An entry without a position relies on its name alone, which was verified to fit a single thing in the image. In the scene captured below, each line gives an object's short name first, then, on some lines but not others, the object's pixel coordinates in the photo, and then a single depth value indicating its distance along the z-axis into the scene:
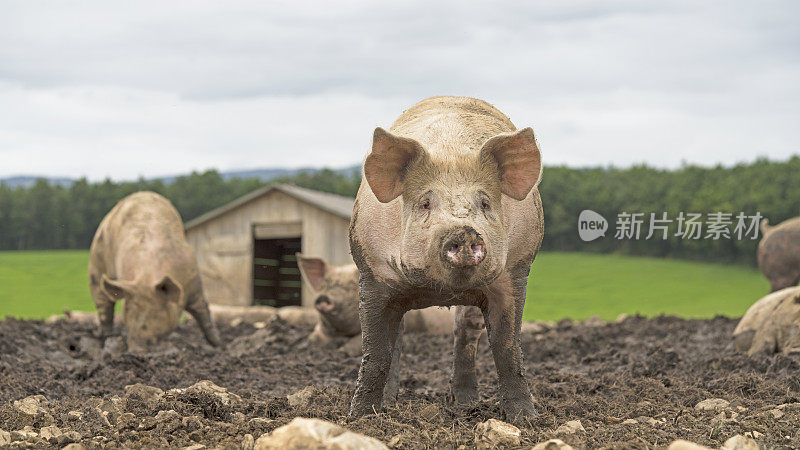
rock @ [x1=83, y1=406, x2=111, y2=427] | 4.71
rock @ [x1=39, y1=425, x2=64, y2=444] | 4.21
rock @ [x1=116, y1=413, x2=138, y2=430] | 4.42
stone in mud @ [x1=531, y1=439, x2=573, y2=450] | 3.73
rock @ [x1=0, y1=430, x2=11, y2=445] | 4.15
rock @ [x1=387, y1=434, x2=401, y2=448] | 4.00
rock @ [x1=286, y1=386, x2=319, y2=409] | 5.36
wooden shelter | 15.41
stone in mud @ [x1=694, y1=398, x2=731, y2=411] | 5.38
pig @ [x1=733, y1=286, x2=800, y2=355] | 7.89
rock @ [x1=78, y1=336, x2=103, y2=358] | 9.66
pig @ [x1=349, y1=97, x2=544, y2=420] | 4.08
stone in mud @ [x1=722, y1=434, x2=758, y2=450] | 4.03
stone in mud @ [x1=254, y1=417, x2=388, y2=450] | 3.39
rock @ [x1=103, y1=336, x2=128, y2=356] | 8.80
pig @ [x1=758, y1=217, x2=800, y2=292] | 14.59
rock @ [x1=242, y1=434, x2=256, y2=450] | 3.93
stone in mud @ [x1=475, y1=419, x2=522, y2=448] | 4.07
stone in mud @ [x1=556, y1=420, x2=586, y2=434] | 4.40
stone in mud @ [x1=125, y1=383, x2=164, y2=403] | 5.45
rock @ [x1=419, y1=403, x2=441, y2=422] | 4.72
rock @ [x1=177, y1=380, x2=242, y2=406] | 5.14
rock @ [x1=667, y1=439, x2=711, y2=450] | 3.53
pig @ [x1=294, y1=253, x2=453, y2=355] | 9.59
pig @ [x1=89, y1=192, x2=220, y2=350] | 8.55
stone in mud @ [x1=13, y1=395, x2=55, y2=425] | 4.79
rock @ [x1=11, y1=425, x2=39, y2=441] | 4.20
